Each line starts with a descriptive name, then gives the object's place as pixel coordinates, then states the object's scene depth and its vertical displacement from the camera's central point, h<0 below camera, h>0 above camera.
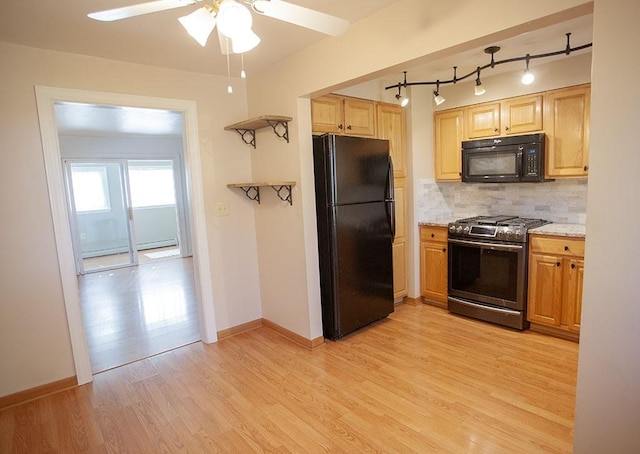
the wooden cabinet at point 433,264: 3.67 -0.86
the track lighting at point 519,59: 2.47 +0.86
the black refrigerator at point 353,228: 2.86 -0.36
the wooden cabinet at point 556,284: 2.81 -0.87
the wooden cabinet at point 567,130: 2.93 +0.37
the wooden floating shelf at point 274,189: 2.79 +0.01
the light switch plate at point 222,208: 3.14 -0.15
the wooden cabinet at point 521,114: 3.15 +0.56
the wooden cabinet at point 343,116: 3.02 +0.62
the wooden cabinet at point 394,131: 3.53 +0.52
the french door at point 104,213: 6.57 -0.31
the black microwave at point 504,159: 3.12 +0.17
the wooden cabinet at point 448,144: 3.67 +0.38
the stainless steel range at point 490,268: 3.08 -0.81
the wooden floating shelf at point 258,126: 2.74 +0.53
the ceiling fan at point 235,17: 1.19 +0.62
